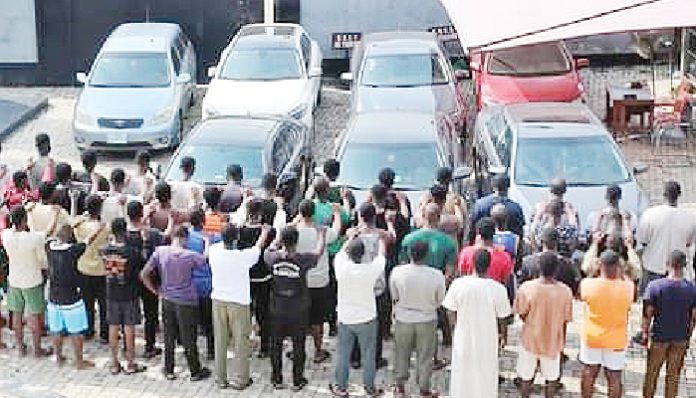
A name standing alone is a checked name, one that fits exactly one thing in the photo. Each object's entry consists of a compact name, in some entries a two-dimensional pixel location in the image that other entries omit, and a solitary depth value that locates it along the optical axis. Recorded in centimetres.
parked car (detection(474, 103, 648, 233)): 1374
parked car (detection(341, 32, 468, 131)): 1792
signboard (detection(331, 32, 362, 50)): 2305
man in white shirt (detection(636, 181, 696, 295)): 1172
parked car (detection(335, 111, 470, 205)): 1407
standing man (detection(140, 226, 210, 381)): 1105
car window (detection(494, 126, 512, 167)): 1464
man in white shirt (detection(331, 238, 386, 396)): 1055
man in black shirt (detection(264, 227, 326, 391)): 1084
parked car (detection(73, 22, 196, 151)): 1830
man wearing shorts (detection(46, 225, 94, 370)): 1130
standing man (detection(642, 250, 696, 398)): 1031
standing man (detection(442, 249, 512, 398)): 1014
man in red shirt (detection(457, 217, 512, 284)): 1075
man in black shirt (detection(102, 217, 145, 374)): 1123
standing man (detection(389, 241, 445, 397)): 1047
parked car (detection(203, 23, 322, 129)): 1795
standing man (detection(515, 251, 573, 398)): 1030
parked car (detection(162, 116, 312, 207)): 1438
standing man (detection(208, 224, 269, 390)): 1089
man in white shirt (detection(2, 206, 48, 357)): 1152
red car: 1850
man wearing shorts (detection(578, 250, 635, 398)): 1024
